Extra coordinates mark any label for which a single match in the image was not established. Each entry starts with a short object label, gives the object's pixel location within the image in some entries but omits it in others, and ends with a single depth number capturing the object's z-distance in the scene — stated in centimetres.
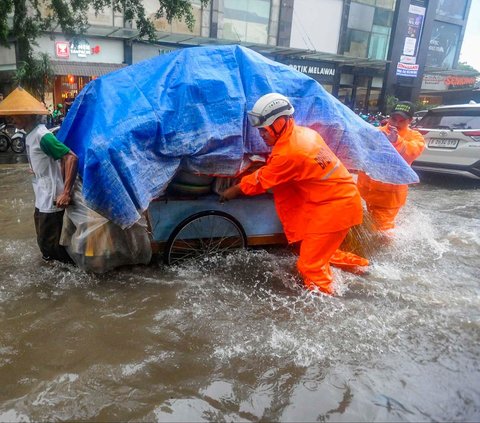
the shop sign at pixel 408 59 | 2178
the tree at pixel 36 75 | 994
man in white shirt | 334
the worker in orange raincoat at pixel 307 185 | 312
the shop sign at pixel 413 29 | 2140
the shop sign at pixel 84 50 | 1485
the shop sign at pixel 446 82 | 2573
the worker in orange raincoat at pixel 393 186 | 463
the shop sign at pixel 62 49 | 1455
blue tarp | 304
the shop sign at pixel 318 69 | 2045
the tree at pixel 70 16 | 848
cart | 367
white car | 737
